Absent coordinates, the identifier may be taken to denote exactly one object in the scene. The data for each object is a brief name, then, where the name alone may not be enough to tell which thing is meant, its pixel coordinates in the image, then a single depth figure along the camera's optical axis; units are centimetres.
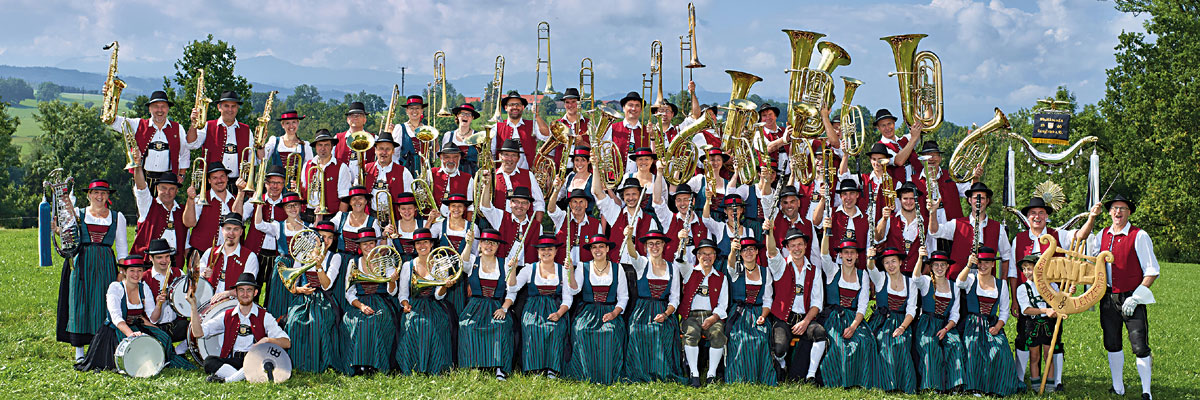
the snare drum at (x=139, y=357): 924
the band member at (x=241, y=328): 936
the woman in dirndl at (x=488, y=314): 952
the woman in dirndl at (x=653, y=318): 956
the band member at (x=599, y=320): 954
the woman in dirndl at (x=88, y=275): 990
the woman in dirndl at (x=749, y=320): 950
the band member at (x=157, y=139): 1111
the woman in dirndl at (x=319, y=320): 964
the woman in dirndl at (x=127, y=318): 943
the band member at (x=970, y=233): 1013
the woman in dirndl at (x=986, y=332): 946
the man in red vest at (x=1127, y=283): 946
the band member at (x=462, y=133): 1180
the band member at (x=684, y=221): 1009
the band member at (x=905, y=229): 1027
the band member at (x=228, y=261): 998
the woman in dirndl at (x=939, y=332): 947
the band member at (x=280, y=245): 1029
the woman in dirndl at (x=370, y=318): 961
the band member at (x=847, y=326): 950
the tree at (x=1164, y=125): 3459
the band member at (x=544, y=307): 959
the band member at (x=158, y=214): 1038
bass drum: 951
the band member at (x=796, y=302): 964
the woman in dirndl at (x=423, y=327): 961
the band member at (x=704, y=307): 955
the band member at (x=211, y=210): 1046
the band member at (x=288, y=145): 1181
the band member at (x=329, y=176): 1103
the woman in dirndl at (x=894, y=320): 950
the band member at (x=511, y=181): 1098
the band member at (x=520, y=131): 1222
